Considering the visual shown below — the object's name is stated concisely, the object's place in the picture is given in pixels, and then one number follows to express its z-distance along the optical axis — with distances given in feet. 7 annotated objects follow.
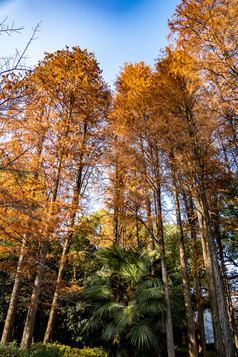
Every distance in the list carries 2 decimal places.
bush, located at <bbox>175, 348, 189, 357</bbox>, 36.99
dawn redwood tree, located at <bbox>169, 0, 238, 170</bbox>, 17.47
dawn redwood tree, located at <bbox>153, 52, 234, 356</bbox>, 19.30
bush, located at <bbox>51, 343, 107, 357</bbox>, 22.99
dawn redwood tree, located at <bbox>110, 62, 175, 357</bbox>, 21.66
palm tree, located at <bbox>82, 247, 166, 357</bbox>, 17.83
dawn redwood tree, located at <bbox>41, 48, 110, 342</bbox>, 26.96
